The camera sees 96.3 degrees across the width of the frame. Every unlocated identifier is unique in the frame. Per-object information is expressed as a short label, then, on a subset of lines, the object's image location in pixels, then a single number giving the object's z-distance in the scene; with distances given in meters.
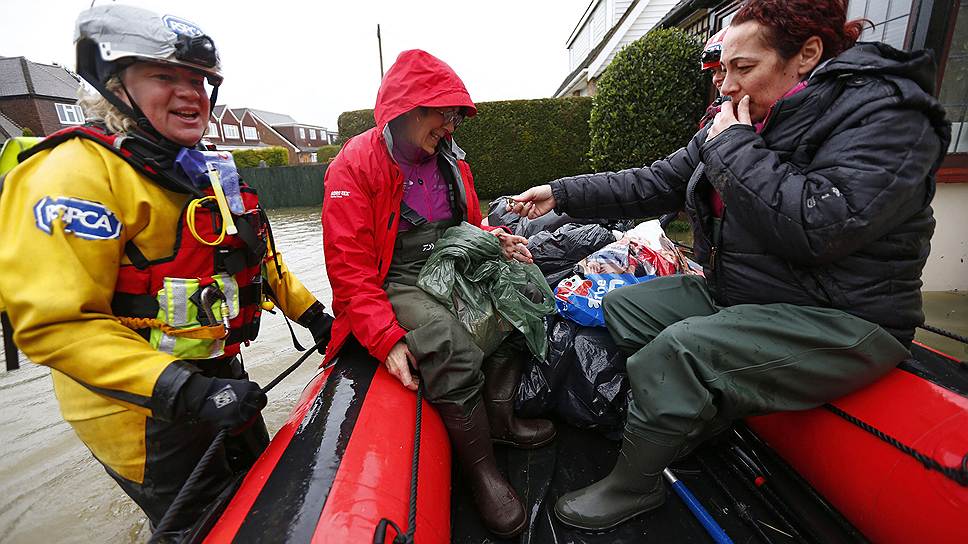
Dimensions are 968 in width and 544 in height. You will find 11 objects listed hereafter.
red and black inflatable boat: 1.21
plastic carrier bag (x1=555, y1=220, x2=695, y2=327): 2.44
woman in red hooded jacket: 1.79
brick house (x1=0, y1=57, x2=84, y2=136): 26.92
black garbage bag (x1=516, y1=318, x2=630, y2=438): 2.25
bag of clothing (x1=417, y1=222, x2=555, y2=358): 2.04
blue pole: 1.61
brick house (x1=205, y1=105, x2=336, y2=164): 43.56
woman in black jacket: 1.35
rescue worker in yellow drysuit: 1.18
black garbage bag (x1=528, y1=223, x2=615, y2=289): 3.08
